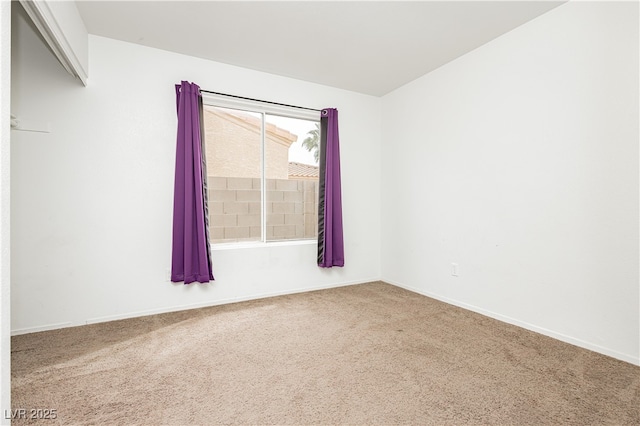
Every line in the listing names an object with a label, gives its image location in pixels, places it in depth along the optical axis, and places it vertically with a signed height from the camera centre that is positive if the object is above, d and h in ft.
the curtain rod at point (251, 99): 9.77 +3.96
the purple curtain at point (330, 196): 11.43 +0.68
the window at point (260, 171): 10.33 +1.56
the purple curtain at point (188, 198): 9.00 +0.47
